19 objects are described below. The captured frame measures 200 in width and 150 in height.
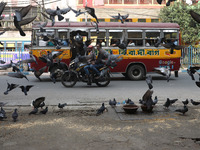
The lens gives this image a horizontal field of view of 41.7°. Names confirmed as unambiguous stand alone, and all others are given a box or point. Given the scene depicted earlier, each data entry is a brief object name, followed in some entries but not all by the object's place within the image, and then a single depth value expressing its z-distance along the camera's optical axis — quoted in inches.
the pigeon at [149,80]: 188.1
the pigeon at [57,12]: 130.6
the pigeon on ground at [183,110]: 207.2
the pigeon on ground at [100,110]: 213.0
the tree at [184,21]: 1077.8
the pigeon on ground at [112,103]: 240.9
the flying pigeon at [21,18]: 101.7
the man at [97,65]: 387.5
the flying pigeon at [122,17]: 161.8
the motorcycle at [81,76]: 390.9
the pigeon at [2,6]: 114.9
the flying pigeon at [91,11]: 117.4
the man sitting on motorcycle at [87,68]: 383.4
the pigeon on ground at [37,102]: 213.3
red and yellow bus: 491.2
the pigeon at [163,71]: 166.2
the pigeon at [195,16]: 106.2
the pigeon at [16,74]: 152.7
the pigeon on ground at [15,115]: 189.1
